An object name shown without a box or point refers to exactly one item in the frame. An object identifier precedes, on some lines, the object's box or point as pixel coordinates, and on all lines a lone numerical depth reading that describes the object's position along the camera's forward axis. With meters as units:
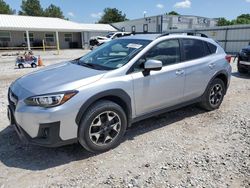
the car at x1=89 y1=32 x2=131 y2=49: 24.98
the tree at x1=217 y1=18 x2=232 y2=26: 54.20
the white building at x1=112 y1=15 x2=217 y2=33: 31.19
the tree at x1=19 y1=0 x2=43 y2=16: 63.44
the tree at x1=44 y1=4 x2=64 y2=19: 67.41
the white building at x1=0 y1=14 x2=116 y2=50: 27.09
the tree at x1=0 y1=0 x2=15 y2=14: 55.72
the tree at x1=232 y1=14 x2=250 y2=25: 52.23
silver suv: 2.83
